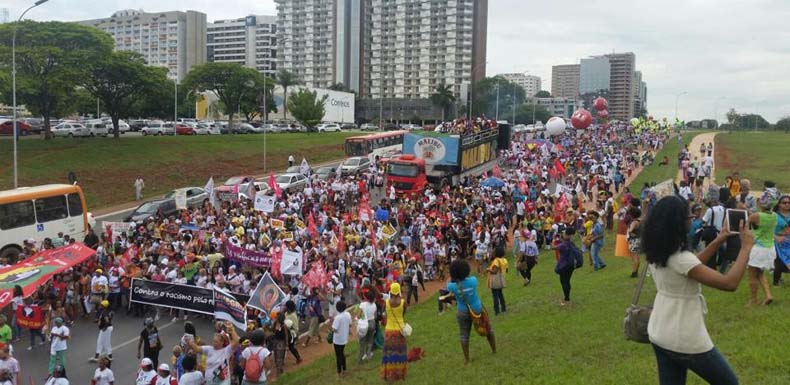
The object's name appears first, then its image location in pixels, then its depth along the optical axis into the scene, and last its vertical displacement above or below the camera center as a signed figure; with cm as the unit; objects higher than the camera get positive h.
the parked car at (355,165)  4288 -191
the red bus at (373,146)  5150 -72
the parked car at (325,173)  3969 -230
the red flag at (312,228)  2123 -298
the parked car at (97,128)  5400 +15
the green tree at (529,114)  14075 +582
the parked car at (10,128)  5072 +2
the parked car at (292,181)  3544 -249
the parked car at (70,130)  5178 -6
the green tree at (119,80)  4759 +371
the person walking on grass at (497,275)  1201 -244
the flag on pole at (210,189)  2648 -225
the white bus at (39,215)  2078 -282
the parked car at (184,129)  6638 +29
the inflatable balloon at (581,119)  4212 +144
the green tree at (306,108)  7894 +320
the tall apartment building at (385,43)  14512 +2095
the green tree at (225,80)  7162 +572
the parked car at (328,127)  8812 +113
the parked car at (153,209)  2730 -328
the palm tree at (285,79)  9194 +765
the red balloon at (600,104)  5278 +303
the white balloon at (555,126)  4847 +111
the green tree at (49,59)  4147 +445
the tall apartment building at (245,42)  16512 +2333
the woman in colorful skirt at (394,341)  948 -291
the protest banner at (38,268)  1420 -314
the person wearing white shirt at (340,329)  1091 -315
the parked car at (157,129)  6278 +26
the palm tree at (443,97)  12875 +796
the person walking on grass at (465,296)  883 -207
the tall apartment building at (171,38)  16612 +2351
